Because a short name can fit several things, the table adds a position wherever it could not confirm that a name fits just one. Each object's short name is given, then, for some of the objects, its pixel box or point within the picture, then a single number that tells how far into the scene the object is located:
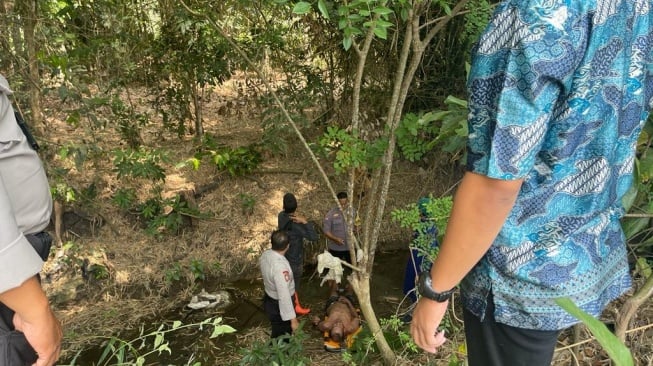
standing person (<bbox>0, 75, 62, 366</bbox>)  1.01
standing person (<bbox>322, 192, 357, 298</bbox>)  3.99
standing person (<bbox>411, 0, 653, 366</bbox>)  0.75
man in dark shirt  3.84
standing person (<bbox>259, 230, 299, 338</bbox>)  3.25
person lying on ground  3.41
